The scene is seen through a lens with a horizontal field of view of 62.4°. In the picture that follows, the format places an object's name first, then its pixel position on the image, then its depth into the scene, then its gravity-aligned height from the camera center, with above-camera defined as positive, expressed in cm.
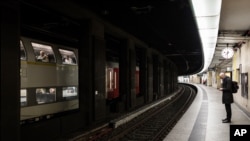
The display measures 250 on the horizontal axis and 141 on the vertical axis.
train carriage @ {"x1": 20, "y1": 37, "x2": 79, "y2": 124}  527 -7
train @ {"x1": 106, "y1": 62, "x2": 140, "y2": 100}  1065 -22
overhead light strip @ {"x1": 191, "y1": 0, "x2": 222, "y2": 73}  540 +183
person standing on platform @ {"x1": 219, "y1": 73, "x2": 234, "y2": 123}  634 -47
